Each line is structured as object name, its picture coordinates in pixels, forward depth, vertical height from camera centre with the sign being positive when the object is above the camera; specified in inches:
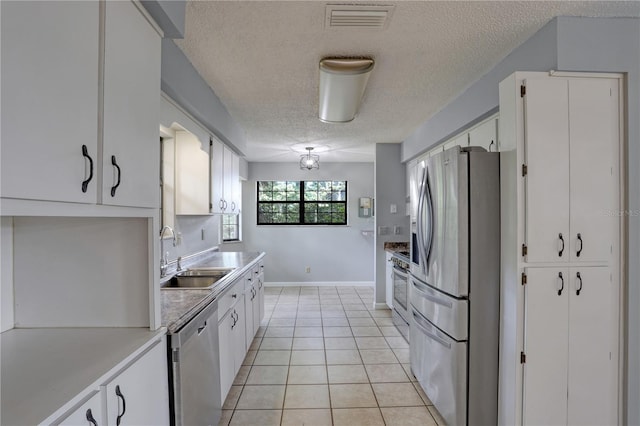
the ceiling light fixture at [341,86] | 79.8 +37.6
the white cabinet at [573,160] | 65.9 +11.9
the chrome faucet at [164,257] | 93.5 -14.0
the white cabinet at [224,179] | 119.2 +15.8
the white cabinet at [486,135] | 91.9 +25.8
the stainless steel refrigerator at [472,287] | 74.6 -18.0
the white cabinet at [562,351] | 66.3 -29.6
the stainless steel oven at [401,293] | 136.3 -37.7
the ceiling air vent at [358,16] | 60.6 +41.0
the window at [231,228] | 216.1 -9.1
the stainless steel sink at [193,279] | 98.6 -20.9
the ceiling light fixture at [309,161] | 187.9 +34.1
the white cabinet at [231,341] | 84.6 -39.1
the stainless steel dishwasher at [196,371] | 55.3 -32.1
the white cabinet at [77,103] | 28.6 +13.0
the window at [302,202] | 244.1 +10.6
